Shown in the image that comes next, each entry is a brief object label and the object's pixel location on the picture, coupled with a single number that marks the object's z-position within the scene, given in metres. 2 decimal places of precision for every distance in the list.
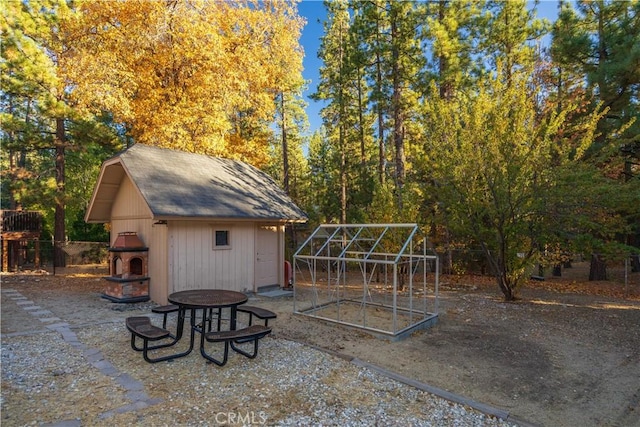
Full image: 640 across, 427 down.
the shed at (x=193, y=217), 8.88
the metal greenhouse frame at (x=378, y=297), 7.47
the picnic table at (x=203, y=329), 4.95
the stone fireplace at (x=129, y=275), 9.05
